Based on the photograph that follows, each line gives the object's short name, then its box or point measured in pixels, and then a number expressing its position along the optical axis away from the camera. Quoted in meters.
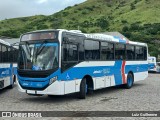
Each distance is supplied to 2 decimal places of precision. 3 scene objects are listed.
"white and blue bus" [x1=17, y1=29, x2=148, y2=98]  14.17
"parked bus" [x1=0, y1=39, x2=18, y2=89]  17.80
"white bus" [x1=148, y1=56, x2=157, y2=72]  41.50
